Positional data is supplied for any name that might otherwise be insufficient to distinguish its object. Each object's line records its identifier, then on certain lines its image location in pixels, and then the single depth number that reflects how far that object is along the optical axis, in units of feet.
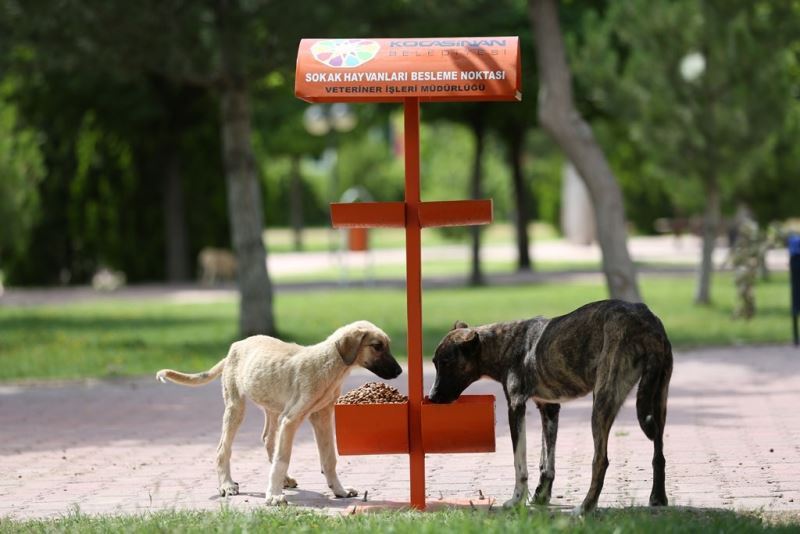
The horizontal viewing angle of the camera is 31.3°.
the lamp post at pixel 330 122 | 144.77
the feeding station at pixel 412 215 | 24.35
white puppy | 25.38
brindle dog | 23.68
